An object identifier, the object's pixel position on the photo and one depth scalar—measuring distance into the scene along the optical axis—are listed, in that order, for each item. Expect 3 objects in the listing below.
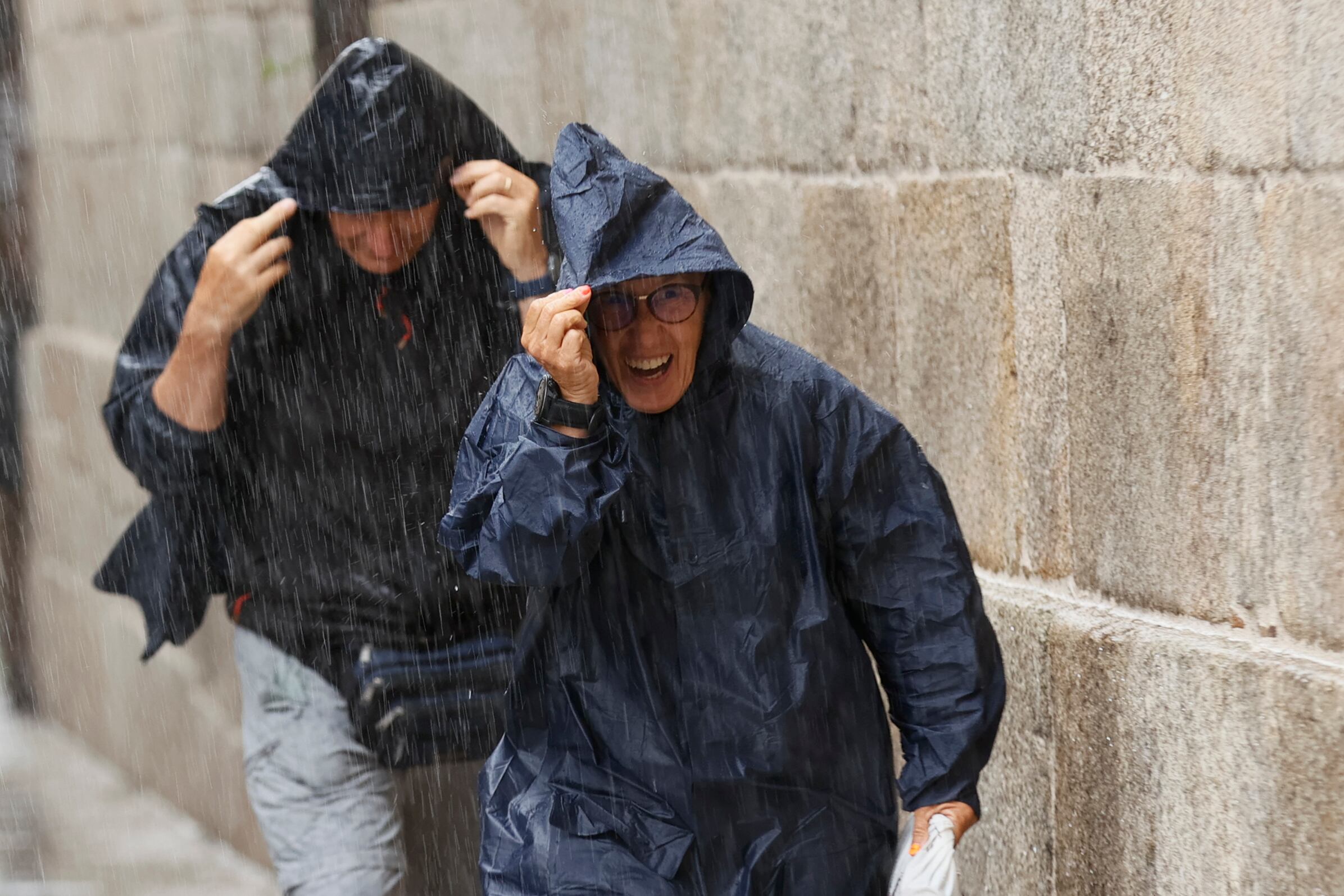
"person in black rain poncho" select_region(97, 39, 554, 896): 8.88
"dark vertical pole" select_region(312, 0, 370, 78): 14.38
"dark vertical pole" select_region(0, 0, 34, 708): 18.77
